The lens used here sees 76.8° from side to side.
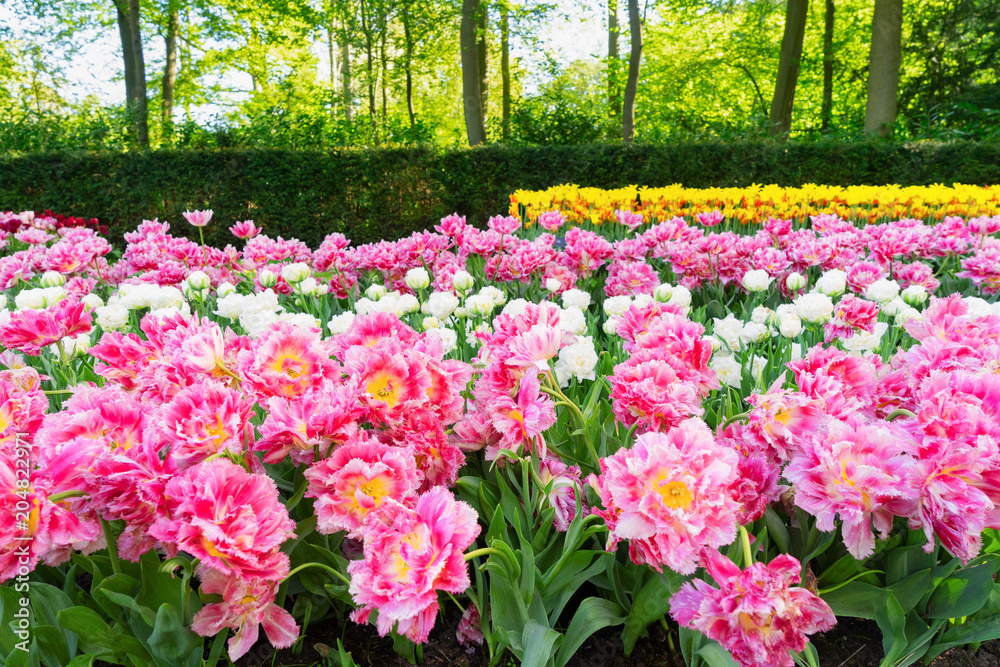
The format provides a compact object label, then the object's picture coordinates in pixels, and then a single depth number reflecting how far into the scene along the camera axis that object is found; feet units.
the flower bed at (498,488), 2.93
